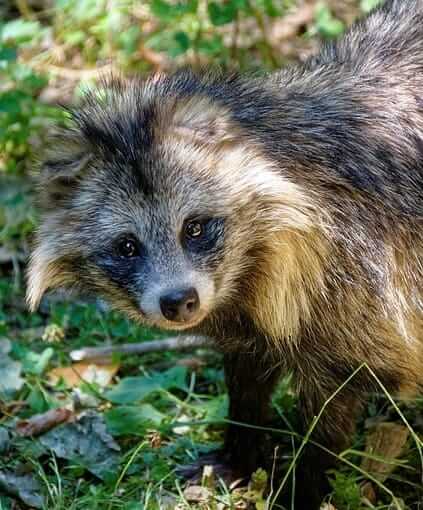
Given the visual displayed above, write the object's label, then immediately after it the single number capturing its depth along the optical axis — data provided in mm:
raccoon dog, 7516
